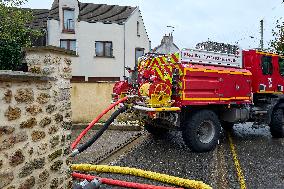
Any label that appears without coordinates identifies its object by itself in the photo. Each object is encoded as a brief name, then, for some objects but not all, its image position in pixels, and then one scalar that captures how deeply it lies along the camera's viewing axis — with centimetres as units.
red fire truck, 508
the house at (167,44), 1812
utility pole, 1607
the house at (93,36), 1720
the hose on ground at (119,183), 341
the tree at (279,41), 1323
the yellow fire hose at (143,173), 337
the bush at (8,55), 932
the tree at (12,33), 948
